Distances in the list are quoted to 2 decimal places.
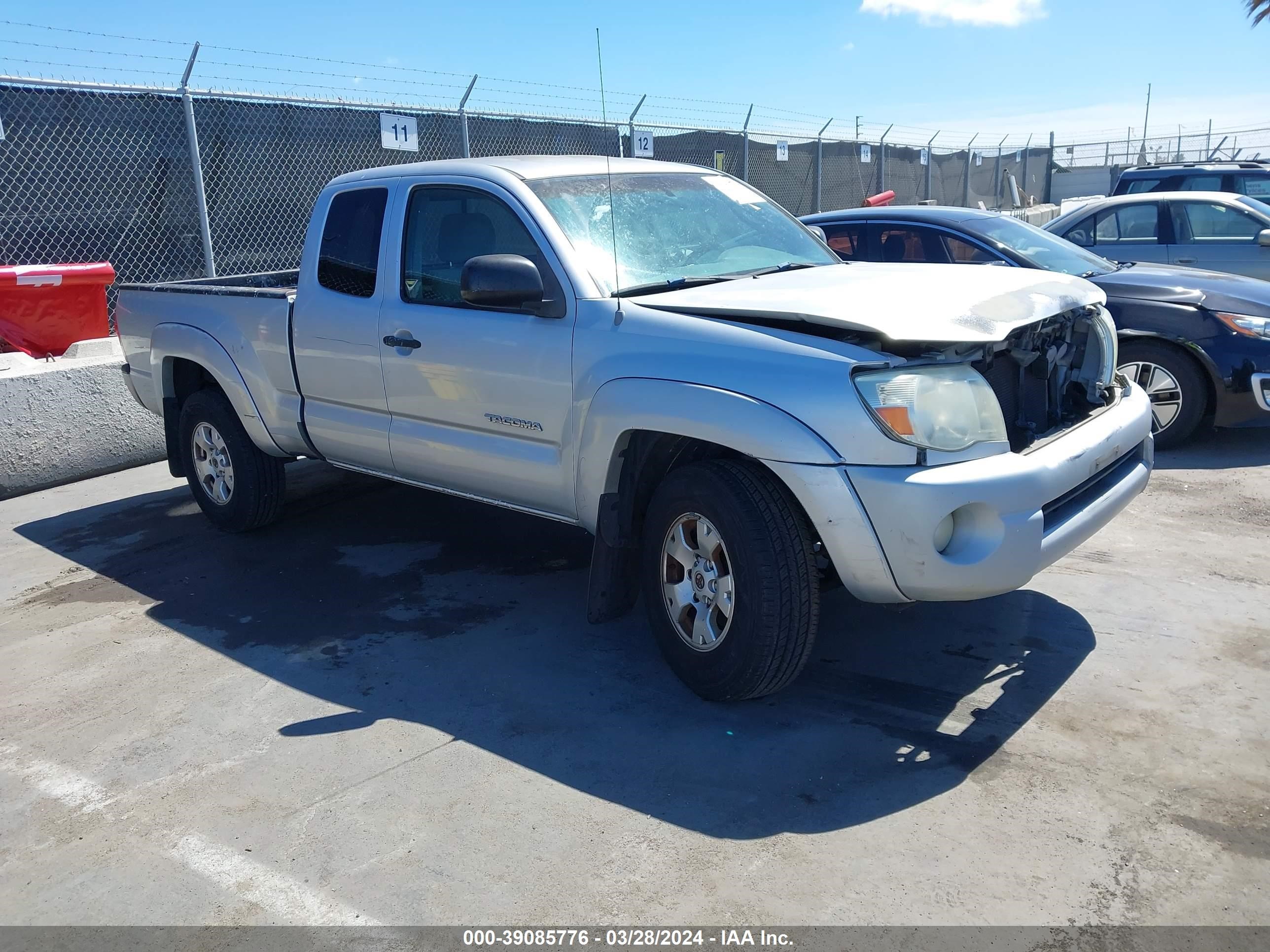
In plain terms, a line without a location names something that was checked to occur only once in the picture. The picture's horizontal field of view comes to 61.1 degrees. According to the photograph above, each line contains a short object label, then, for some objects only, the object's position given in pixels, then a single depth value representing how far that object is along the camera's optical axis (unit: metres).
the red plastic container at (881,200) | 15.25
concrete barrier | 7.51
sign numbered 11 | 10.09
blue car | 6.85
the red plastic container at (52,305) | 8.24
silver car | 9.34
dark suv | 11.95
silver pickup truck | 3.50
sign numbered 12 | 12.80
